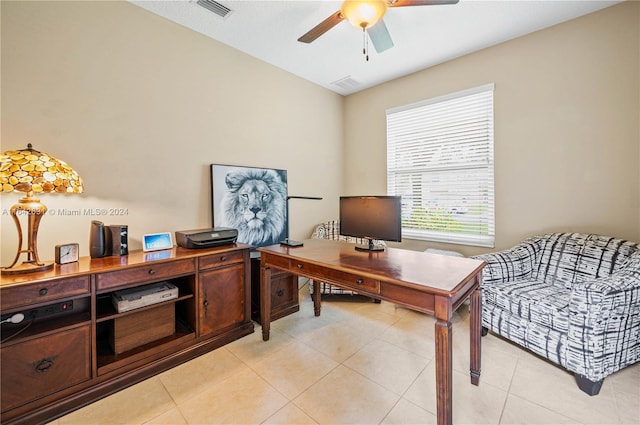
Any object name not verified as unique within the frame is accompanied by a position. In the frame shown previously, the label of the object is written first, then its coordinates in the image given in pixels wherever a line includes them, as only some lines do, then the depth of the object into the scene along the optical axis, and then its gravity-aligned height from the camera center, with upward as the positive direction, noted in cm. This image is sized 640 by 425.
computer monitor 200 -6
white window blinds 301 +54
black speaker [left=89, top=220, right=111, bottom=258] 190 -18
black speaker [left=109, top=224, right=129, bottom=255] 196 -19
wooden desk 128 -41
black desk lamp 238 -29
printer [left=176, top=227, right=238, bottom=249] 223 -22
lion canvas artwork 274 +11
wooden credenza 143 -76
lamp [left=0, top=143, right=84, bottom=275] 141 +18
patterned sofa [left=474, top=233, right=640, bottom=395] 167 -67
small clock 171 -25
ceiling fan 160 +125
